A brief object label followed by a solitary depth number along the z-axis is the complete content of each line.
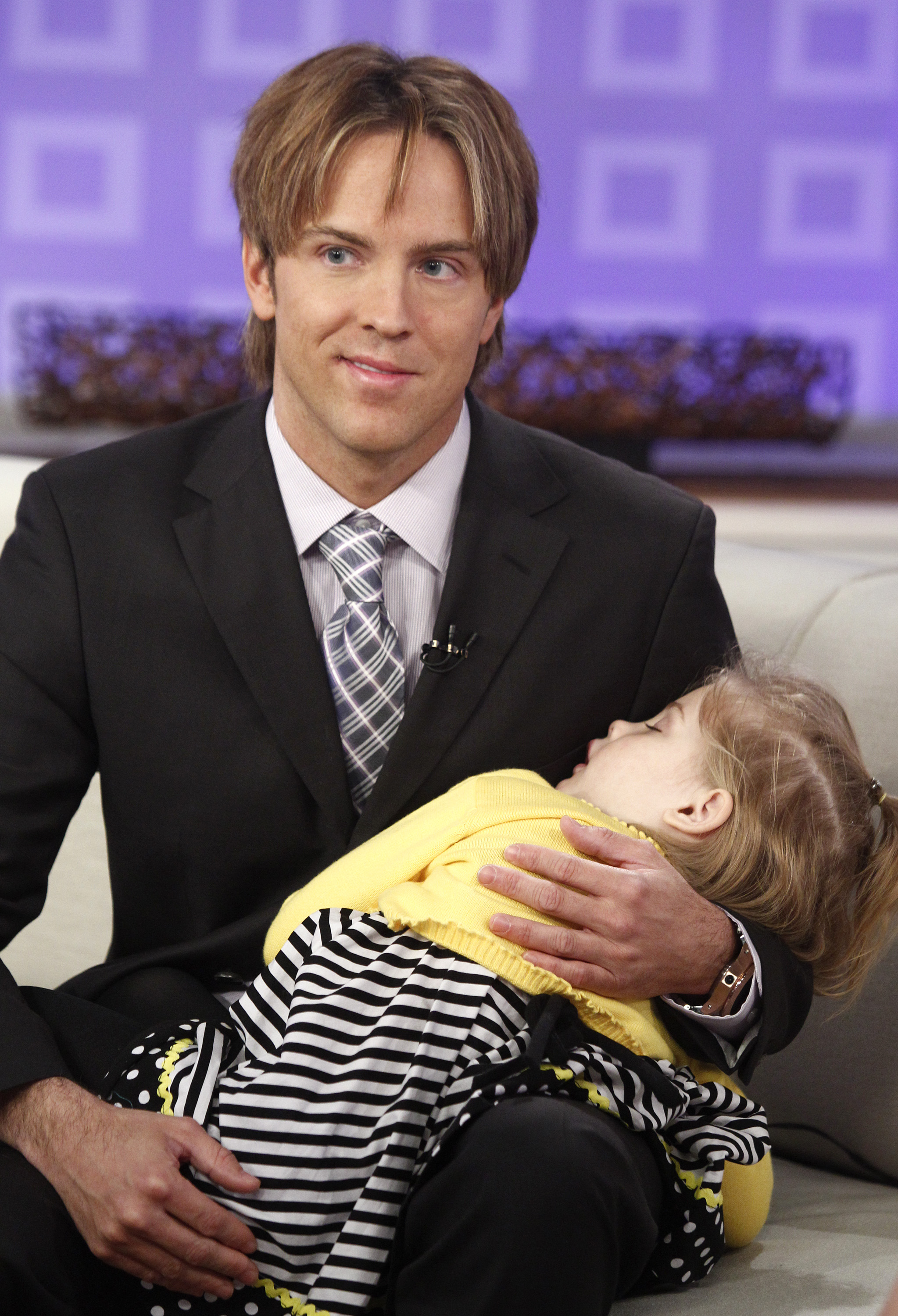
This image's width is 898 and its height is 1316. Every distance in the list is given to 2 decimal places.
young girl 2.81
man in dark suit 2.98
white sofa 2.91
